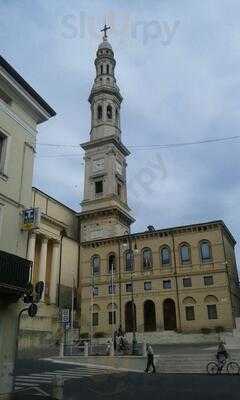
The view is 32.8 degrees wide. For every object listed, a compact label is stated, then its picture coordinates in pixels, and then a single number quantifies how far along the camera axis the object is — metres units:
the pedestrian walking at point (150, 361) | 24.31
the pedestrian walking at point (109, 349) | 32.96
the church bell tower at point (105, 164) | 61.44
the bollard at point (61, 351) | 32.78
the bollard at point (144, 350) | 31.78
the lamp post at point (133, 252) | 51.03
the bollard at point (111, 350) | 32.25
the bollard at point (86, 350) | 32.91
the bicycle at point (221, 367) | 22.93
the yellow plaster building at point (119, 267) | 49.53
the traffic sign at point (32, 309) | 14.62
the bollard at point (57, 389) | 13.62
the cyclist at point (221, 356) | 23.34
